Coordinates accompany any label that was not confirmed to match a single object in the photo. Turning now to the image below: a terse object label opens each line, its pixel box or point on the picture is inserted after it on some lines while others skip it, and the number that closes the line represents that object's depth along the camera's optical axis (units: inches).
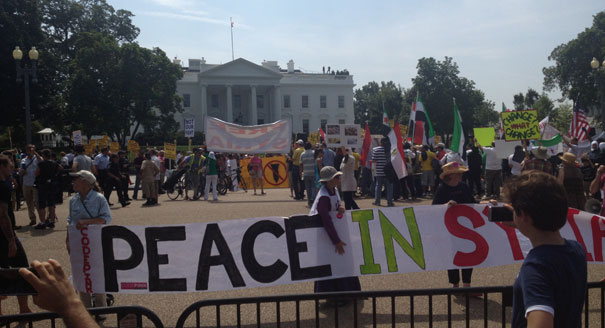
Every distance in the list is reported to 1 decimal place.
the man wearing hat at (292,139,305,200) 668.1
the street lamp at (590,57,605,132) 916.6
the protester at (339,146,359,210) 477.1
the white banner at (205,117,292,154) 776.3
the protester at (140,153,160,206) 666.8
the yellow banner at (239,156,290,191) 942.4
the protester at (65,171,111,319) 217.3
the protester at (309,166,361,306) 213.3
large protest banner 198.4
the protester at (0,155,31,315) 215.9
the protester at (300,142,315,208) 582.9
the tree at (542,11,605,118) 2218.3
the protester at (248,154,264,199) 842.2
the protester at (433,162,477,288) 232.5
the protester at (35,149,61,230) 446.0
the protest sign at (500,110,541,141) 550.9
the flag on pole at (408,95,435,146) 675.4
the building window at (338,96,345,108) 3472.0
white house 3120.1
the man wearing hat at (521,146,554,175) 354.9
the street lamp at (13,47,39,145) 803.4
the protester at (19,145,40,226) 481.4
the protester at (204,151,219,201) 691.4
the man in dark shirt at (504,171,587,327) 76.8
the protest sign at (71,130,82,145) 989.8
